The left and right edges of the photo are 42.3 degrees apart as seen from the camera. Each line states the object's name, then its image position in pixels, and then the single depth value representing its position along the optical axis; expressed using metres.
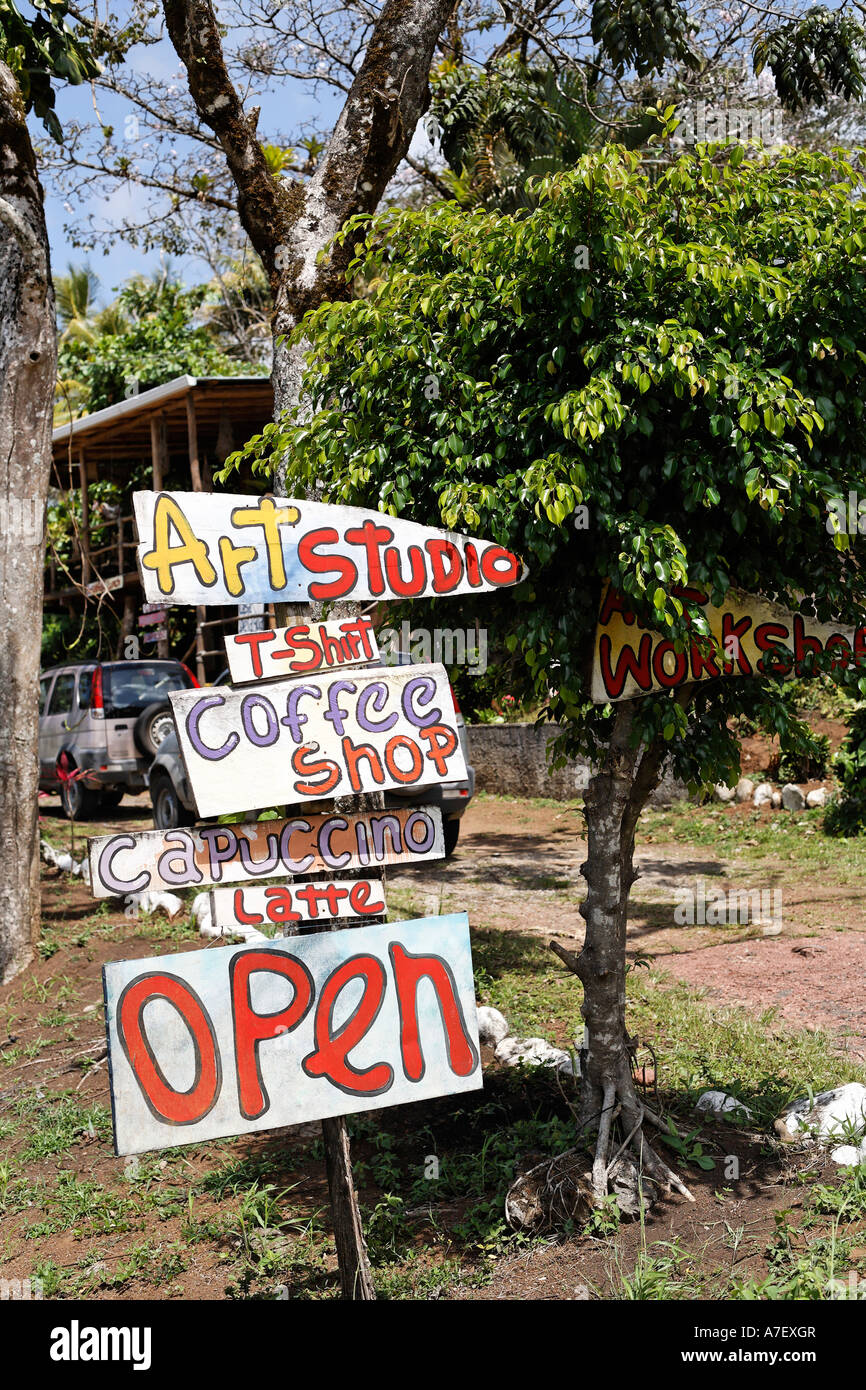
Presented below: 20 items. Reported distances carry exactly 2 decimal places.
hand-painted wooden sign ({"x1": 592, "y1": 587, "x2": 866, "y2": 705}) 4.10
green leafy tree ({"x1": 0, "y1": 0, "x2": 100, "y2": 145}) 7.61
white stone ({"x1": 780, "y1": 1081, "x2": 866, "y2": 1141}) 4.49
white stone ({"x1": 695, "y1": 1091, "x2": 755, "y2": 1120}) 4.84
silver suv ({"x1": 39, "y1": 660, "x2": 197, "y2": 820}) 13.63
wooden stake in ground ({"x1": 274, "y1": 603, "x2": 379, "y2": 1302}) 3.53
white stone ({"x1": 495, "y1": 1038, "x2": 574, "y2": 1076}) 5.38
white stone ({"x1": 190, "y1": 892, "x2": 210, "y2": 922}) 8.31
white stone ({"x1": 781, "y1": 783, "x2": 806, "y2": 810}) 12.17
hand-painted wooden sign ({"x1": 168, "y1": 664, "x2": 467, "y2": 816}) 3.34
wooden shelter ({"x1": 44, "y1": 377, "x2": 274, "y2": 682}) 14.95
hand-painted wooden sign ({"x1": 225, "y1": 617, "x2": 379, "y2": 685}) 3.45
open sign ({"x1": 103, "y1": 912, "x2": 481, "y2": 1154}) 3.21
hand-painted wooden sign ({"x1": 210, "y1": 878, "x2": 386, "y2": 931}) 3.42
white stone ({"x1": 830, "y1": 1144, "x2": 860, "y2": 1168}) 4.27
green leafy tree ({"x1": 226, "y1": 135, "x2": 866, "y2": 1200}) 3.60
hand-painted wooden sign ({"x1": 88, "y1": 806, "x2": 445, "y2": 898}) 3.28
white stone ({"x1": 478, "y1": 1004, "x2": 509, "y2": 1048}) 5.89
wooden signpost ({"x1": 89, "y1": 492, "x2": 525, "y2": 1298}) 3.27
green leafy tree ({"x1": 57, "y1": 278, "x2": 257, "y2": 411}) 19.31
